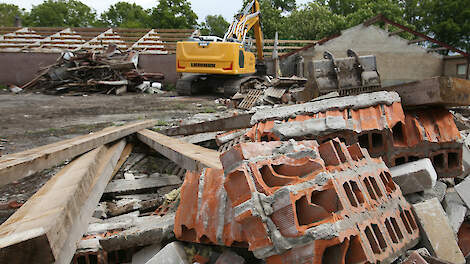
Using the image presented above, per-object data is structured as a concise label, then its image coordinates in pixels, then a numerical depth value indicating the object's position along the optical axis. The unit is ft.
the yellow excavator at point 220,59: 37.29
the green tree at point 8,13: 167.94
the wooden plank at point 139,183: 10.23
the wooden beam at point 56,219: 4.04
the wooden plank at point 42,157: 6.94
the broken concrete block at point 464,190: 7.52
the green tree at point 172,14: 130.82
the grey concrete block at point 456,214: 6.98
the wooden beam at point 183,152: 8.48
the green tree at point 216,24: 185.70
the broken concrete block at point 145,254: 6.25
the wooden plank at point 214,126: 12.96
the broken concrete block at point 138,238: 6.25
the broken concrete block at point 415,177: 7.14
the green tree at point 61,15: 169.99
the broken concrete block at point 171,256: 5.41
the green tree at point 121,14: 179.11
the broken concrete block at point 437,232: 5.87
